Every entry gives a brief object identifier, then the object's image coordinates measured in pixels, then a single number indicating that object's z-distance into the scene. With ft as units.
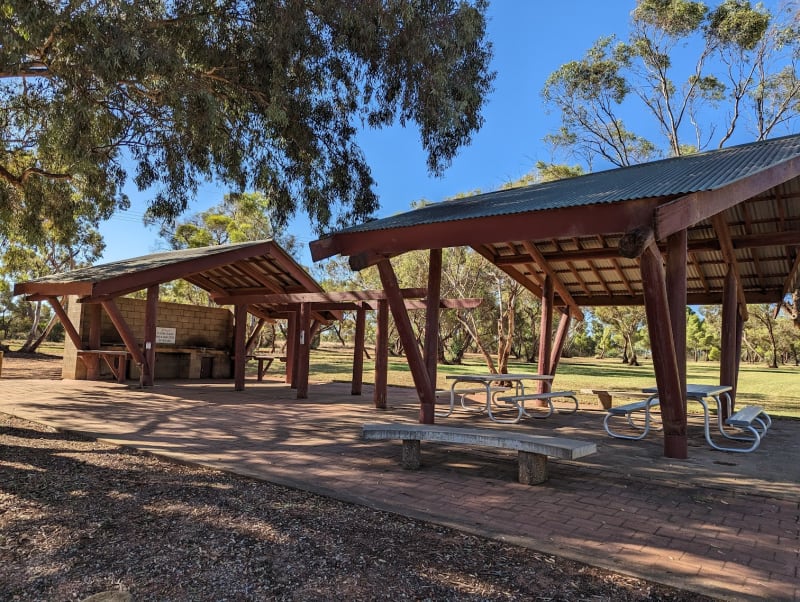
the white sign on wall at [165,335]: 52.43
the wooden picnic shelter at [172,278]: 40.09
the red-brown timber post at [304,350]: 39.69
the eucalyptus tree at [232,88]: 24.40
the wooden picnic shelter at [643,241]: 17.84
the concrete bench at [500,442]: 15.97
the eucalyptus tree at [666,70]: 61.82
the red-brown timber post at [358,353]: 42.86
